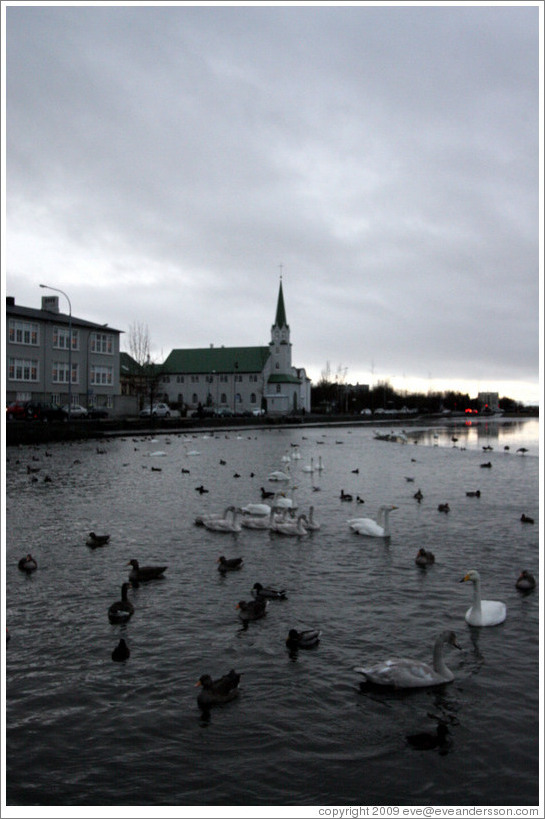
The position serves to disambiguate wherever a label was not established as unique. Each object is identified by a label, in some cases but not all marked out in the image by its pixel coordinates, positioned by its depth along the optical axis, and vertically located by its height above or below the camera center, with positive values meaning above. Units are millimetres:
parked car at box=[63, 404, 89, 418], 69500 +692
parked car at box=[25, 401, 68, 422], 60594 +592
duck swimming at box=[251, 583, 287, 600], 11555 -3048
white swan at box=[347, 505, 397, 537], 16922 -2781
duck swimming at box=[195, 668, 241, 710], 7758 -3198
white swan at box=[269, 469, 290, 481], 29502 -2564
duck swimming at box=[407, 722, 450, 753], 7000 -3431
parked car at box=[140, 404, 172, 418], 90062 +898
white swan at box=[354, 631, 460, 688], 8180 -3164
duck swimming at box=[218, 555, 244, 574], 13266 -2927
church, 147000 +9318
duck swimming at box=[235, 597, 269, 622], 10523 -3051
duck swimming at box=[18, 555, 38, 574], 13258 -2922
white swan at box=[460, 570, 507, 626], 10414 -3052
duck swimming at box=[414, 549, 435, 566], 13971 -2949
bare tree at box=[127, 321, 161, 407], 103300 +10424
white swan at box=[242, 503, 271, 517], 19625 -2684
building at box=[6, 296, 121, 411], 71750 +7124
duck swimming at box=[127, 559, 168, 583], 12516 -2932
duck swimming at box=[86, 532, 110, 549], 15508 -2866
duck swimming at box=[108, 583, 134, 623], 10547 -3079
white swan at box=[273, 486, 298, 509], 20859 -2671
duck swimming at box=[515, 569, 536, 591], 12180 -3006
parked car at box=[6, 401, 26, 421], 59844 +493
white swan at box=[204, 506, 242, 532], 17266 -2767
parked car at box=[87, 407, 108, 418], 73244 +610
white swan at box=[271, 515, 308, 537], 17036 -2823
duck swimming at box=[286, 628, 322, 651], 9398 -3133
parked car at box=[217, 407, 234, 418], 106675 +892
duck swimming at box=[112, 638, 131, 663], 9047 -3202
